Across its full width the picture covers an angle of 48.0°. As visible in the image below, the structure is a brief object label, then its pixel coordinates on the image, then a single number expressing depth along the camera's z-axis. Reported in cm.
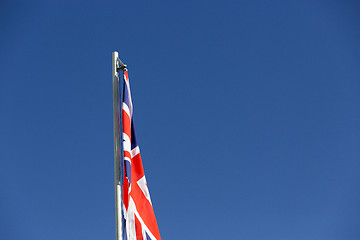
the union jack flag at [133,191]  927
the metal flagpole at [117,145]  904
